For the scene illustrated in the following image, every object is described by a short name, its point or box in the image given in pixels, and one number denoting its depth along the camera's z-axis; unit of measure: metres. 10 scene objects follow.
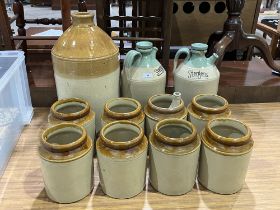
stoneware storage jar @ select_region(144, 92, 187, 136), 0.66
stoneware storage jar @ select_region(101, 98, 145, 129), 0.64
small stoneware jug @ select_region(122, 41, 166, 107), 0.73
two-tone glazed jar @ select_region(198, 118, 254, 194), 0.57
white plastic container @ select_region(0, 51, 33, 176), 0.74
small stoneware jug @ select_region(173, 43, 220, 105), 0.76
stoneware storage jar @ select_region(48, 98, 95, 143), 0.63
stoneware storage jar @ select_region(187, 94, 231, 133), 0.67
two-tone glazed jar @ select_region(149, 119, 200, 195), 0.57
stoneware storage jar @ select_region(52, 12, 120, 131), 0.66
